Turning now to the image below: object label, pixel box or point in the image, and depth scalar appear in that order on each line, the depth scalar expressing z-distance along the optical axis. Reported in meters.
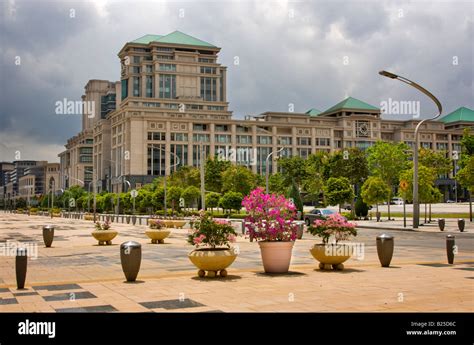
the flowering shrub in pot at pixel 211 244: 12.91
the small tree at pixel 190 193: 69.81
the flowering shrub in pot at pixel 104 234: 24.73
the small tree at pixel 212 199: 66.75
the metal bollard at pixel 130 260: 12.43
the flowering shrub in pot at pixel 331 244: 14.38
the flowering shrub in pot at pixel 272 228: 13.61
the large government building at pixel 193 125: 125.00
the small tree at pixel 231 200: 62.06
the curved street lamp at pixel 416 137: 33.19
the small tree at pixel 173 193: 72.50
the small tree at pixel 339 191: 56.25
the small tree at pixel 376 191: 49.75
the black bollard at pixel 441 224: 35.48
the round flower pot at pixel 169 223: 42.25
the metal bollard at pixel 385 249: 15.15
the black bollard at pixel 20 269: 11.70
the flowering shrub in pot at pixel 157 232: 26.09
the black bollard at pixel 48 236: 24.14
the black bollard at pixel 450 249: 15.96
